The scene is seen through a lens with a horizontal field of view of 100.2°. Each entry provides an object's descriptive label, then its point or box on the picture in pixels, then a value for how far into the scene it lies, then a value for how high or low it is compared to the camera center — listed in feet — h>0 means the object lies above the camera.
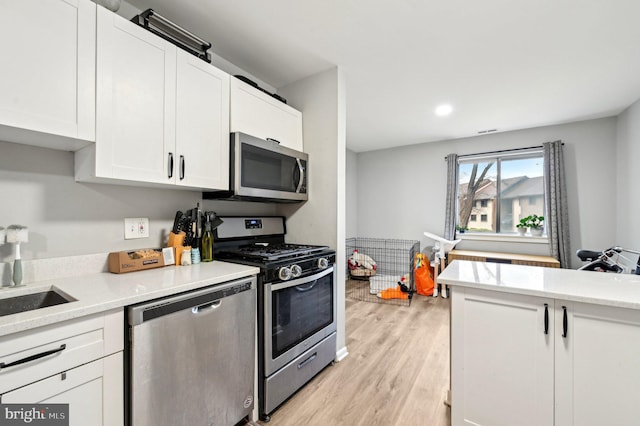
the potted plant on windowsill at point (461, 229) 14.73 -0.79
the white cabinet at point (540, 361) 3.74 -2.27
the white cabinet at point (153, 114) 4.24 +1.85
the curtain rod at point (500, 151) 12.61 +3.18
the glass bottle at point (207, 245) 6.05 -0.68
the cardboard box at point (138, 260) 4.88 -0.86
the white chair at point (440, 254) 13.14 -1.97
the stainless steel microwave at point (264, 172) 6.06 +1.08
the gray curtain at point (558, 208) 11.66 +0.28
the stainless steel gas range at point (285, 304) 5.22 -1.98
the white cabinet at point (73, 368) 2.76 -1.73
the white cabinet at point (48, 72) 3.39 +1.97
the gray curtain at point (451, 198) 14.16 +0.88
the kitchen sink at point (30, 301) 3.74 -1.27
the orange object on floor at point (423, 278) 13.25 -3.18
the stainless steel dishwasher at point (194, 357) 3.59 -2.19
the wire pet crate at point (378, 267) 13.00 -3.09
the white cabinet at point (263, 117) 6.23 +2.53
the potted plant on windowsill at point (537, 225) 12.66 -0.50
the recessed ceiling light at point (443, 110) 10.30 +4.17
